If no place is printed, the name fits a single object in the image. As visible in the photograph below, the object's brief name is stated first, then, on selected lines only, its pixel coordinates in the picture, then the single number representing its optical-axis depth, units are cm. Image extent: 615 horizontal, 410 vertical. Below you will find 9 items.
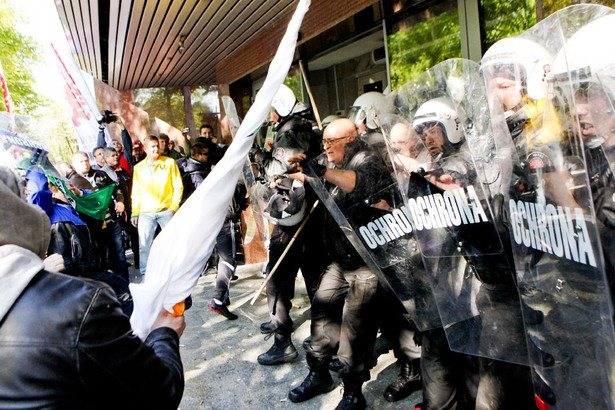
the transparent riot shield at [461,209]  178
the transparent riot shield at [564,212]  109
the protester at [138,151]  697
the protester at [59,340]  94
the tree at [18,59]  1830
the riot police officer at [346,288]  235
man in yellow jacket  541
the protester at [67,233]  308
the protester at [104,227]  462
